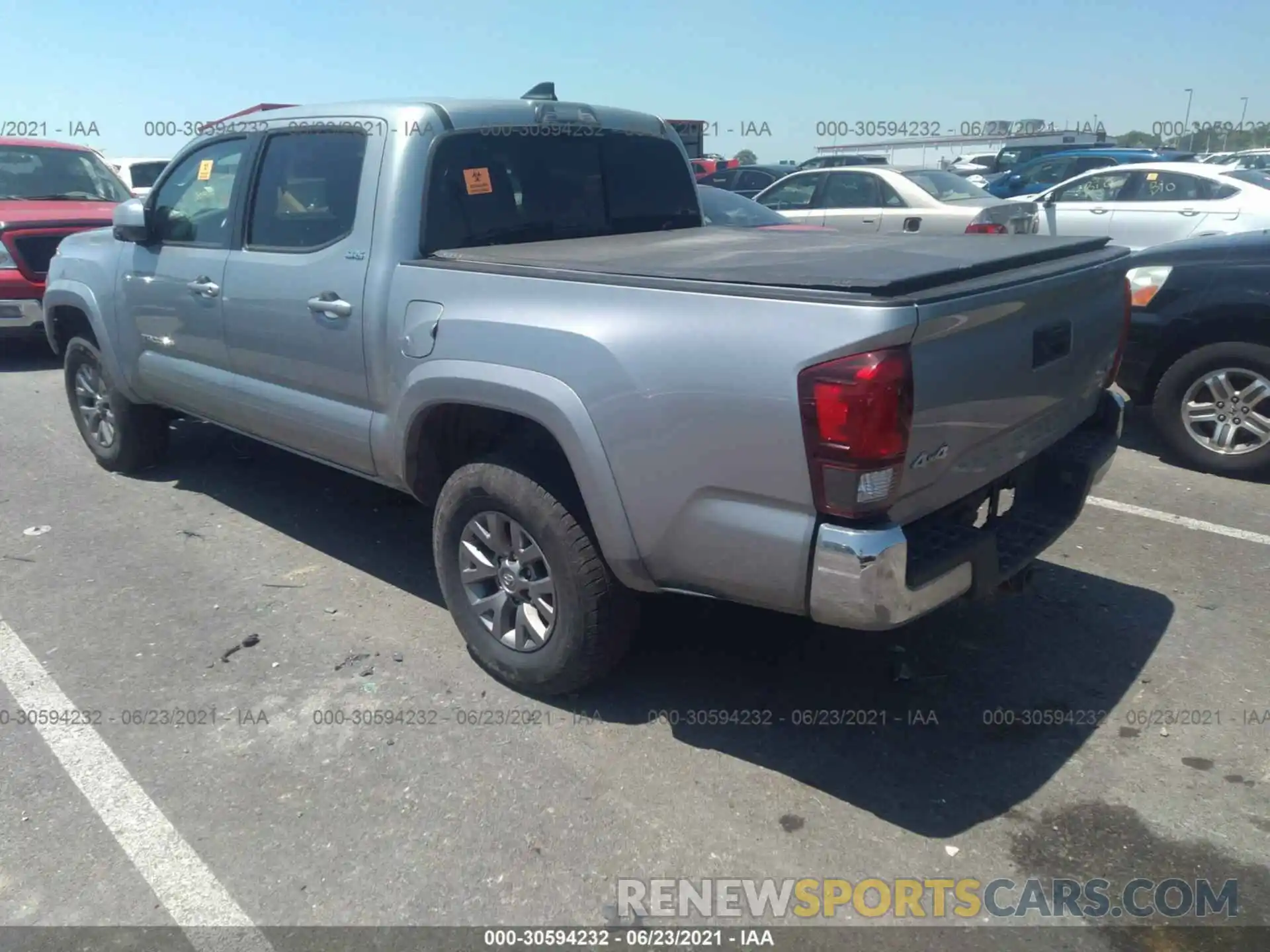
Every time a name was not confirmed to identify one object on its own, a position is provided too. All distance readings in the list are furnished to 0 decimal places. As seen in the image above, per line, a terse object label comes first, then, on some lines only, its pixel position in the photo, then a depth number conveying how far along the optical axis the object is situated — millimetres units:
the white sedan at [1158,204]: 9852
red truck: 8688
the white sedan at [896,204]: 10734
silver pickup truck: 2605
